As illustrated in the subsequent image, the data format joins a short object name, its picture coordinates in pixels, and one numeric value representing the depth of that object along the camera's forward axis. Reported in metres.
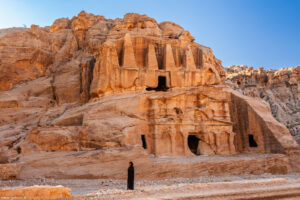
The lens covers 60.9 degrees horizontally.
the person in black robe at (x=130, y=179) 10.74
